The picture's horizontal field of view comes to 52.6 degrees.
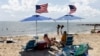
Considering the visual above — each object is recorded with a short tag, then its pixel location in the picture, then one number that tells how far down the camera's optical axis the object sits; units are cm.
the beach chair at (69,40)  596
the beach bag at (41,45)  531
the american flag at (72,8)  694
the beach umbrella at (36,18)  587
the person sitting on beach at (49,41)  567
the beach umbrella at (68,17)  661
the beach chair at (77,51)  410
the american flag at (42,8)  606
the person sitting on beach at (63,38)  598
